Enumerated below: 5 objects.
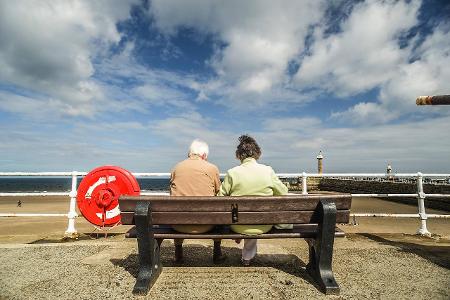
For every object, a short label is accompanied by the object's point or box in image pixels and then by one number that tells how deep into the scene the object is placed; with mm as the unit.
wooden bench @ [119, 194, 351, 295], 2896
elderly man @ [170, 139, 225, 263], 3361
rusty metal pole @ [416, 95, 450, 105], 2969
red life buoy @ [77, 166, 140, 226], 4828
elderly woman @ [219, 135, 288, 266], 3266
